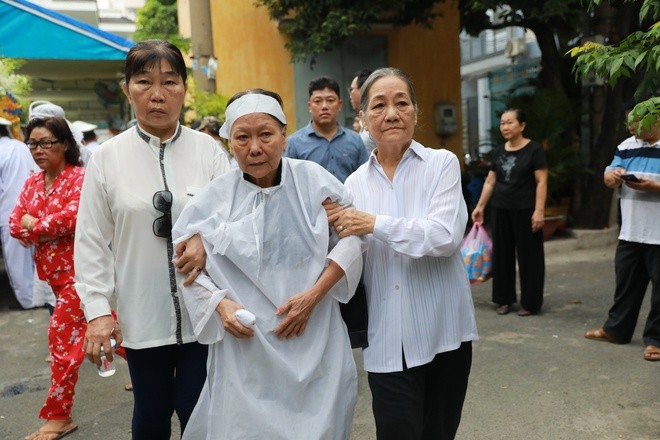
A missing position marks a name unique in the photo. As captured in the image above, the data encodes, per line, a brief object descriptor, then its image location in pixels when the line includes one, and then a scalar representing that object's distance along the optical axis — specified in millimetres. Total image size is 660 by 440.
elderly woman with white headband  2166
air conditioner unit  19473
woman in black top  5879
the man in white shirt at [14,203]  6848
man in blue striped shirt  4613
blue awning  8586
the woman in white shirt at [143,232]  2479
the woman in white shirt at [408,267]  2414
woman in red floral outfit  3785
